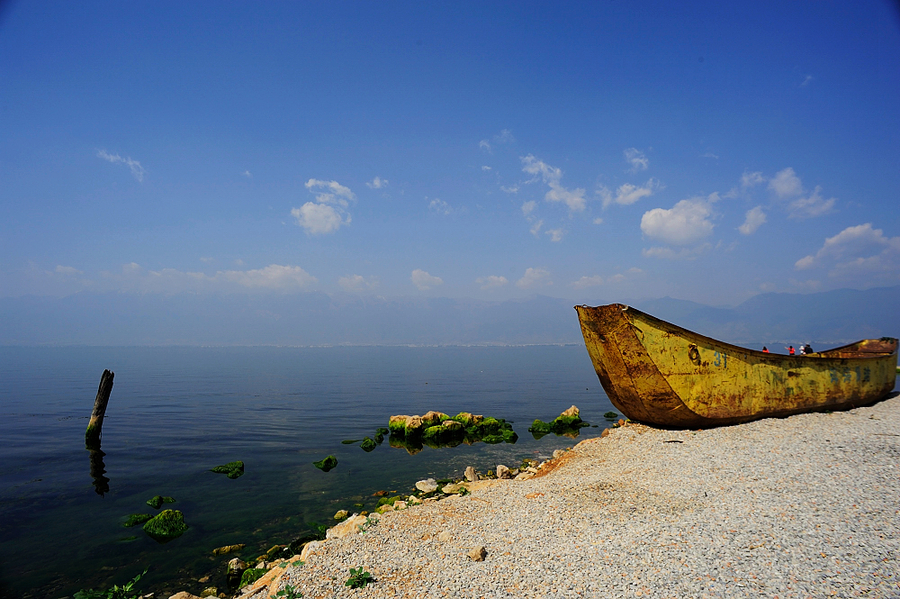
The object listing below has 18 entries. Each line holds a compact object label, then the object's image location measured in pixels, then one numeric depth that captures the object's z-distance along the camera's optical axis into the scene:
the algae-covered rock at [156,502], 12.26
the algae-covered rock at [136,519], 11.06
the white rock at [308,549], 6.89
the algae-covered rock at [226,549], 9.46
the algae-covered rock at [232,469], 15.12
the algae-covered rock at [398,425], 21.34
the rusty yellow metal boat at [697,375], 12.43
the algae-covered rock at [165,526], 10.30
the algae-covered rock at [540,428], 21.86
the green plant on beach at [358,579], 5.57
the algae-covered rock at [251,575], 7.73
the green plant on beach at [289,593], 5.34
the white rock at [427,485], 12.69
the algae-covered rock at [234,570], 8.16
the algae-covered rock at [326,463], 15.82
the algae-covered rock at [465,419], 21.80
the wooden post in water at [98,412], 19.33
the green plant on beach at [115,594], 6.66
